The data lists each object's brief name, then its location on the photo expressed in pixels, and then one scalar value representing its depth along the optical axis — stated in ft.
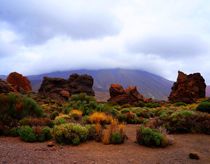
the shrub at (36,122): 27.53
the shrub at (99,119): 32.45
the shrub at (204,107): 48.85
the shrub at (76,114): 37.29
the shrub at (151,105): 78.61
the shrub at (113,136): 24.27
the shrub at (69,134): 23.67
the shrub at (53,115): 37.91
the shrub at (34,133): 24.59
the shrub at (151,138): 24.16
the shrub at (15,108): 28.37
